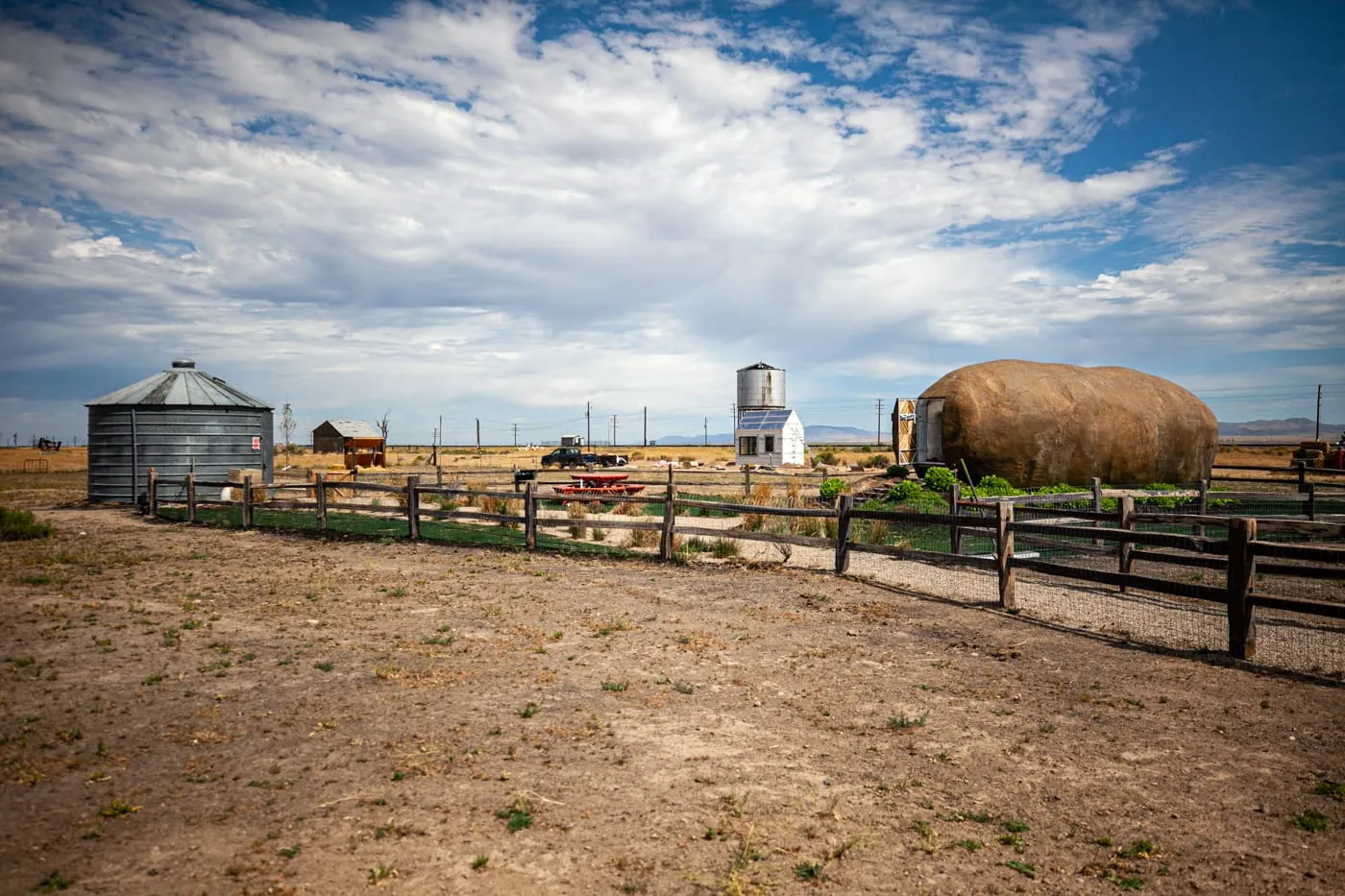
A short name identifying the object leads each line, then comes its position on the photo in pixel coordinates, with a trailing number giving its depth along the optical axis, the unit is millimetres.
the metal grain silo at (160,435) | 25797
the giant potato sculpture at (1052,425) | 21922
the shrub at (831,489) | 22172
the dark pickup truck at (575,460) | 56688
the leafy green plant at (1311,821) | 4762
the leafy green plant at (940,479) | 21195
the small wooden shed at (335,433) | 84875
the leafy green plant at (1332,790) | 5160
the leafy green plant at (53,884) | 4043
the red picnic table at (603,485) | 25261
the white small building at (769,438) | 50062
